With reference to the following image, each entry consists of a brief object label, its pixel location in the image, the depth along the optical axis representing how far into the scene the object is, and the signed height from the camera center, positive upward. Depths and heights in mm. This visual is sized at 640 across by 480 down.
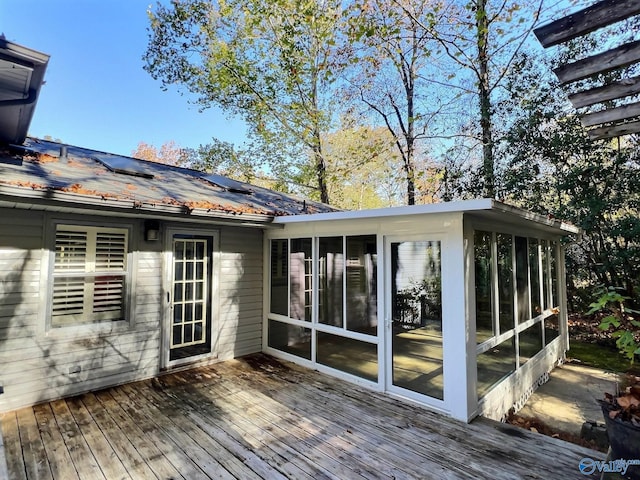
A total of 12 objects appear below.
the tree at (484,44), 8992 +6261
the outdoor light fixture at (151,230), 4594 +451
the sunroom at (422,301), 3601 -507
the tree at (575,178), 7031 +1915
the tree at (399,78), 10891 +7162
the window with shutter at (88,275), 4031 -146
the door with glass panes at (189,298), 4992 -536
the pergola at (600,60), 1827 +1219
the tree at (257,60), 12242 +7856
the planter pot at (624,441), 2209 -1224
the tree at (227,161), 15211 +4691
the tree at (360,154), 13641 +4474
